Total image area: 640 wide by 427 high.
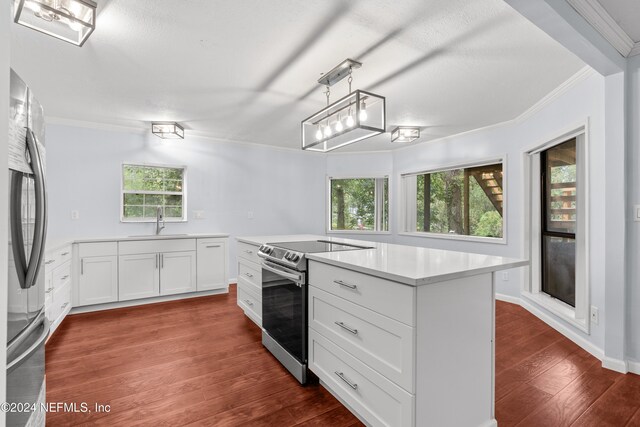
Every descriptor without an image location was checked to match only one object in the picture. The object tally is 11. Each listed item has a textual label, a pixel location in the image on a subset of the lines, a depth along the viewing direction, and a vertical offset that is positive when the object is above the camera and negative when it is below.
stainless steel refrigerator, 1.11 -0.15
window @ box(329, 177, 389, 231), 5.62 +0.16
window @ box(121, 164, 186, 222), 4.25 +0.30
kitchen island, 1.31 -0.59
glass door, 2.98 -0.09
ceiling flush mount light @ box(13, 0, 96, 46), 1.60 +1.07
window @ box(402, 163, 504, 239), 4.18 +0.17
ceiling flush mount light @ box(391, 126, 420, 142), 4.06 +1.05
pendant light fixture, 2.22 +0.80
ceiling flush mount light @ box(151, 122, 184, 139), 3.88 +1.06
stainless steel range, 2.04 -0.63
